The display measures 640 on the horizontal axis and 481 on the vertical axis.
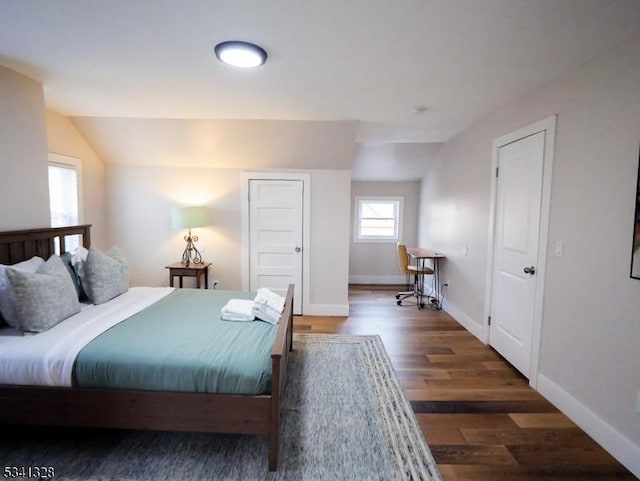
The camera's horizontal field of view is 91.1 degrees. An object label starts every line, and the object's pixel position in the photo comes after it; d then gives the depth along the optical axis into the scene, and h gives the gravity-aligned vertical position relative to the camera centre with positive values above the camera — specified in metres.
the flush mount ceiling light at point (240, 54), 1.97 +1.07
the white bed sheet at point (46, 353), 1.78 -0.80
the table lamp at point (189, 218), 4.03 +0.00
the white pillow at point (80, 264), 2.67 -0.42
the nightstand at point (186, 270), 4.09 -0.69
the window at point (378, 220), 6.46 +0.03
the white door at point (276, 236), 4.36 -0.23
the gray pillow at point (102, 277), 2.65 -0.54
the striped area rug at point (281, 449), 1.72 -1.38
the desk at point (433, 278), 4.74 -0.89
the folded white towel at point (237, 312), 2.41 -0.72
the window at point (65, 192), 3.56 +0.27
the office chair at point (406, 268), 4.89 -0.72
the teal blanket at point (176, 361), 1.76 -0.82
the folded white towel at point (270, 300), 2.49 -0.65
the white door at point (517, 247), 2.68 -0.21
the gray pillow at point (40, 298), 1.97 -0.55
